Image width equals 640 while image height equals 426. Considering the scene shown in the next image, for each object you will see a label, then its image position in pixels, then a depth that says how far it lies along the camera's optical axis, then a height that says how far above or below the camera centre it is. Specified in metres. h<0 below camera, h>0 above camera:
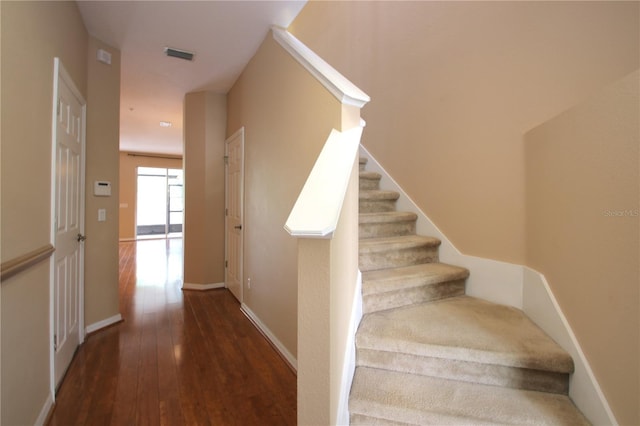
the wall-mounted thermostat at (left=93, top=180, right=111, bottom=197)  2.74 +0.24
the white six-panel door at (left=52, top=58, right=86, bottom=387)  1.90 -0.06
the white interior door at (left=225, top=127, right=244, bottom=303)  3.46 +0.04
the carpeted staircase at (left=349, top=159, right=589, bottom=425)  1.21 -0.70
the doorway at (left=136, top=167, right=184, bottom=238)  9.16 +0.38
